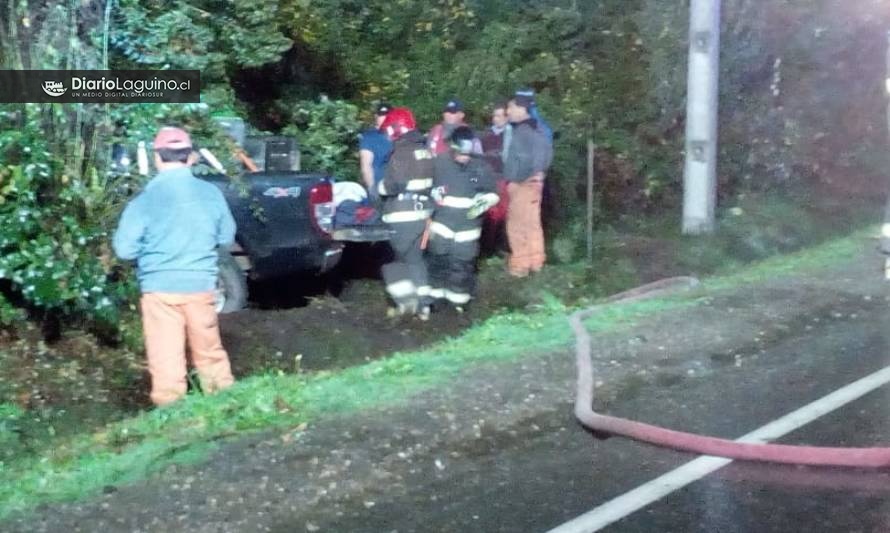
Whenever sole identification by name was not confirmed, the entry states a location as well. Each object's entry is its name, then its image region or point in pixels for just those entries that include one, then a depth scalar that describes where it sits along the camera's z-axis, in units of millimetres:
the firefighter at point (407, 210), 10305
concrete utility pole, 13219
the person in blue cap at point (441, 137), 10594
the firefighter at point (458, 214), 10594
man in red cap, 7430
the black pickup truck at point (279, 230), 10172
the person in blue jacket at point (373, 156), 11805
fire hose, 6074
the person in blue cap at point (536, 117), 12242
